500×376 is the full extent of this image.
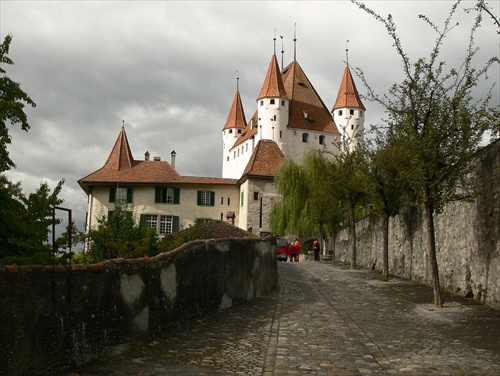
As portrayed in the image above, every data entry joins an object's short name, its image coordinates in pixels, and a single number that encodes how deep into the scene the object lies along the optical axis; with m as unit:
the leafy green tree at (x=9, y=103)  13.94
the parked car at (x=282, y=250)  37.97
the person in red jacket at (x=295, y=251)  37.34
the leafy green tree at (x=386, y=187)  17.77
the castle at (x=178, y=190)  52.25
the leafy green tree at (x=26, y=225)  10.47
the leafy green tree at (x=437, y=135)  12.16
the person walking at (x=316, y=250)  38.56
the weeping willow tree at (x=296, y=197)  43.75
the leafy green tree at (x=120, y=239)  14.48
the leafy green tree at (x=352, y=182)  20.42
